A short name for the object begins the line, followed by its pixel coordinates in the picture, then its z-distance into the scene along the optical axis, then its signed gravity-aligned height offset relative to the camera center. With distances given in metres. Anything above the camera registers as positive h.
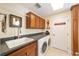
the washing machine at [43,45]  1.89 -0.99
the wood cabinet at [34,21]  1.79 +0.41
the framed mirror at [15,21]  1.75 +0.42
